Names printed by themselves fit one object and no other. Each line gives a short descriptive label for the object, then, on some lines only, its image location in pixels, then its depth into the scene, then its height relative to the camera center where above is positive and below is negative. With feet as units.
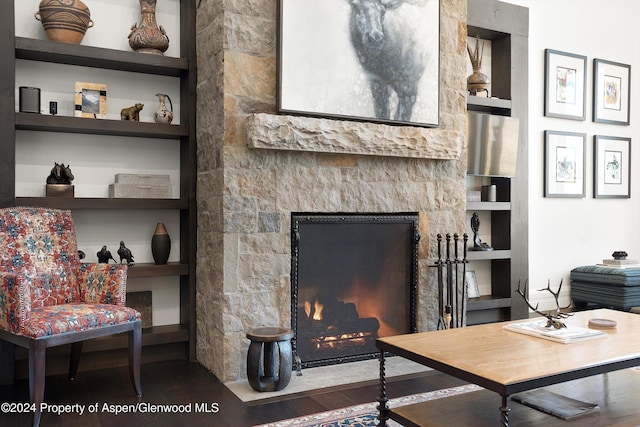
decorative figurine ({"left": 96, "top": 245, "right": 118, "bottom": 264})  11.25 -1.01
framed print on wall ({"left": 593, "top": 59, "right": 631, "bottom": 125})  18.31 +4.01
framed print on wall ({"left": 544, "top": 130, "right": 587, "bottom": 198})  17.19 +1.47
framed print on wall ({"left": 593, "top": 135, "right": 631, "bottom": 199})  18.37 +1.46
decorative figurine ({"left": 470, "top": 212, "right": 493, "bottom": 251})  15.39 -0.77
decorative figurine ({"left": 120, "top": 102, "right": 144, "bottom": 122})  11.48 +1.96
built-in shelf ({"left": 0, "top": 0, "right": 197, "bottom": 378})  10.18 +1.52
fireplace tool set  12.78 -1.87
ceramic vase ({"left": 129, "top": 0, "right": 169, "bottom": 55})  11.46 +3.60
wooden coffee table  6.16 -1.86
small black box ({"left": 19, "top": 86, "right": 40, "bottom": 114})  10.56 +2.03
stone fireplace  10.60 +0.72
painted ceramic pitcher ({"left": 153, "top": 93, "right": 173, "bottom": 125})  11.79 +2.00
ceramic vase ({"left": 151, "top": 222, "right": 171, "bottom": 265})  11.76 -0.83
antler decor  8.21 -1.69
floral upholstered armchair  8.38 -1.54
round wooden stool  9.94 -2.79
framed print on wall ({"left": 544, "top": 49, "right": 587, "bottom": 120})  17.20 +3.99
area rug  8.45 -3.33
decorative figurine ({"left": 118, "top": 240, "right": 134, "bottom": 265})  11.44 -1.00
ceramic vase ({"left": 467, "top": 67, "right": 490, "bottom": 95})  15.14 +3.50
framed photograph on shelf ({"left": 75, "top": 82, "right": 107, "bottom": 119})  11.12 +2.16
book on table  7.73 -1.80
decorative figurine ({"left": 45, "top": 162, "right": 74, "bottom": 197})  10.85 +0.45
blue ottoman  15.80 -2.31
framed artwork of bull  11.03 +3.15
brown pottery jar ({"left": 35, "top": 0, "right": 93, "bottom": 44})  10.62 +3.64
